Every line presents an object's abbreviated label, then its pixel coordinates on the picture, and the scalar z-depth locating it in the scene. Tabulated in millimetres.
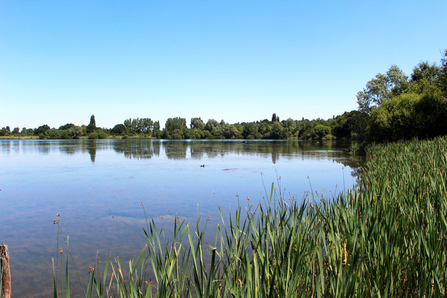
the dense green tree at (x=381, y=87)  32844
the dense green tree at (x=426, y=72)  31425
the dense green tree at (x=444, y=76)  21284
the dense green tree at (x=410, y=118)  18328
